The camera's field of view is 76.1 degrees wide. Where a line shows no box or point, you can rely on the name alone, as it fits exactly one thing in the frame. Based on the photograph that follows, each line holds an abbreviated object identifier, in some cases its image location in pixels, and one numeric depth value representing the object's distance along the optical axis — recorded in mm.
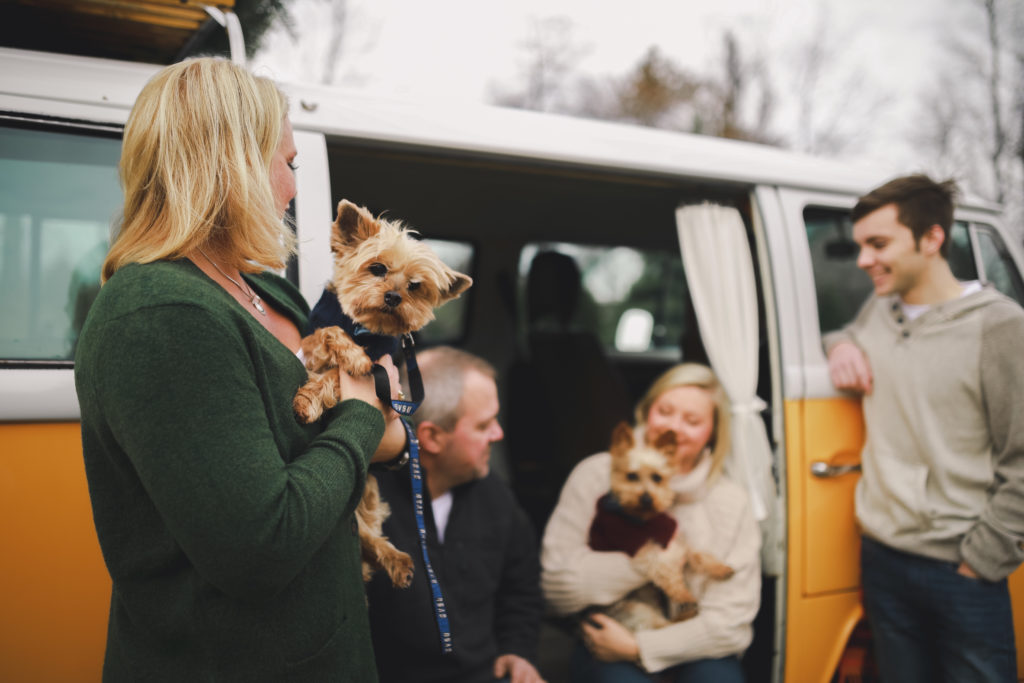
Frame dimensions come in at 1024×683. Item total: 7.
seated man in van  2100
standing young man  2125
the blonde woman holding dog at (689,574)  2408
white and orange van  1678
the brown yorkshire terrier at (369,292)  1455
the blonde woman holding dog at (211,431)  1010
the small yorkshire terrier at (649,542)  2527
